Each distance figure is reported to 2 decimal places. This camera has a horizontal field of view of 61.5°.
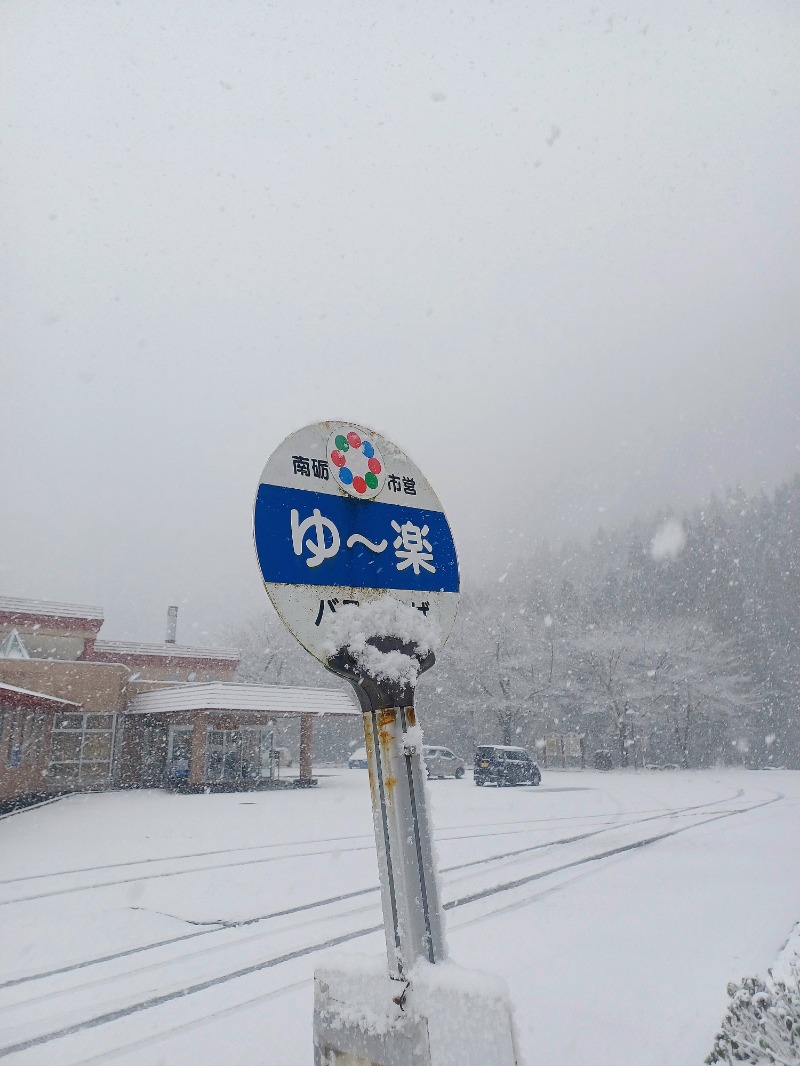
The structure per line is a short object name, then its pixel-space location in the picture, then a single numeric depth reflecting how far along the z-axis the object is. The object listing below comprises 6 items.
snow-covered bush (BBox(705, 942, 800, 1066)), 3.19
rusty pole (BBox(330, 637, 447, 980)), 2.04
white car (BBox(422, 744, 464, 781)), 31.88
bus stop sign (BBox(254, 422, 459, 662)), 2.22
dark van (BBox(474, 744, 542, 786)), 25.69
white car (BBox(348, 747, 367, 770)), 37.75
